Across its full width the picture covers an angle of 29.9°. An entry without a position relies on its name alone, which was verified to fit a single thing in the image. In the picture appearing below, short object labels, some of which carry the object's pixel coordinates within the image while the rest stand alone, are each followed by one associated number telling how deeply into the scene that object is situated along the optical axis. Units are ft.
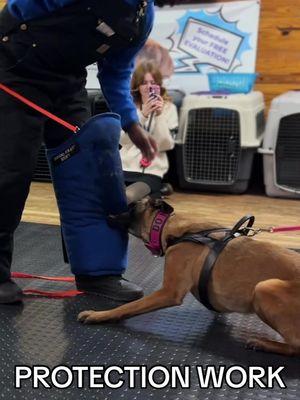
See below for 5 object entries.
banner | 12.16
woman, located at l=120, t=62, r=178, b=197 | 10.94
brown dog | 4.48
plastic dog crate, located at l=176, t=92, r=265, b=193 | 11.14
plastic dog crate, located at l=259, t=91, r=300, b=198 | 10.93
